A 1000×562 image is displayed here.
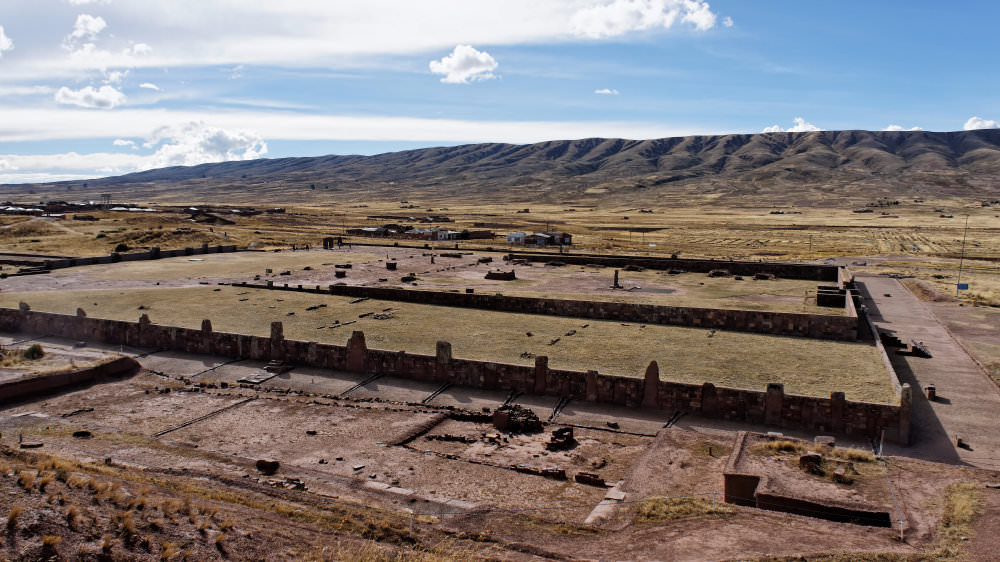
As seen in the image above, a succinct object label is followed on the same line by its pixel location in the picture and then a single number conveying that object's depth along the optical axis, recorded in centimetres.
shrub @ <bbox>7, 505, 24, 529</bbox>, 1158
